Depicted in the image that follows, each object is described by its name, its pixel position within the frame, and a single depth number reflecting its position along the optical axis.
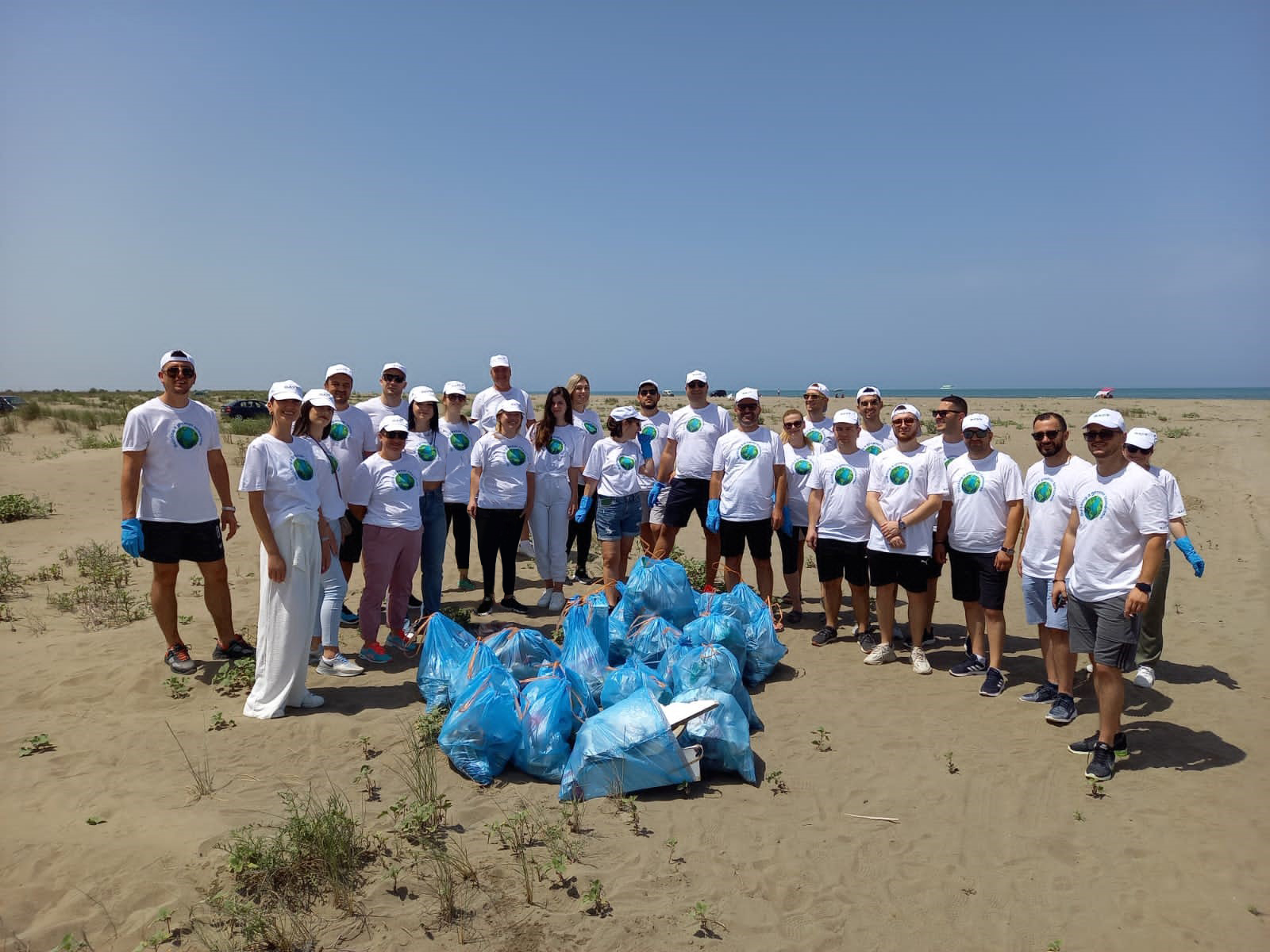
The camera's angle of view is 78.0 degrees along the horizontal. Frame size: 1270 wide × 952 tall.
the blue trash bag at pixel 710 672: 4.81
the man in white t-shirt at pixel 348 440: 6.27
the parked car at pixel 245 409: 30.41
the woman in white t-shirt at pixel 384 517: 5.96
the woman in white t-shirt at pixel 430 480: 6.73
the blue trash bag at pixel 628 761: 4.09
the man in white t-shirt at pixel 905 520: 6.02
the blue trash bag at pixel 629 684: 4.62
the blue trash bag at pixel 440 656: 5.06
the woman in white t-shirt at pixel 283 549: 4.86
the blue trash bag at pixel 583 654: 4.99
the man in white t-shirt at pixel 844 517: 6.55
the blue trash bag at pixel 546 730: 4.34
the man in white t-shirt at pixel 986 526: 5.74
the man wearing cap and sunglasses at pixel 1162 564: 5.23
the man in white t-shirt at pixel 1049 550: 5.23
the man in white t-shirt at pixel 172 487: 5.46
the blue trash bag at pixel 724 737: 4.27
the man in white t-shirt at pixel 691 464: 7.62
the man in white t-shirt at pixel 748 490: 6.95
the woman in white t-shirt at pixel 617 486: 7.22
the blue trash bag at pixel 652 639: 5.40
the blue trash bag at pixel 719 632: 5.51
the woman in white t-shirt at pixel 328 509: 5.39
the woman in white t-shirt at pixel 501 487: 7.01
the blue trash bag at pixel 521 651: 5.13
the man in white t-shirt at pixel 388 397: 7.16
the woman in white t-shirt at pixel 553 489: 7.36
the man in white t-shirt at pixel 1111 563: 4.33
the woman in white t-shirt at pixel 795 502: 7.48
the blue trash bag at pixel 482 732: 4.29
